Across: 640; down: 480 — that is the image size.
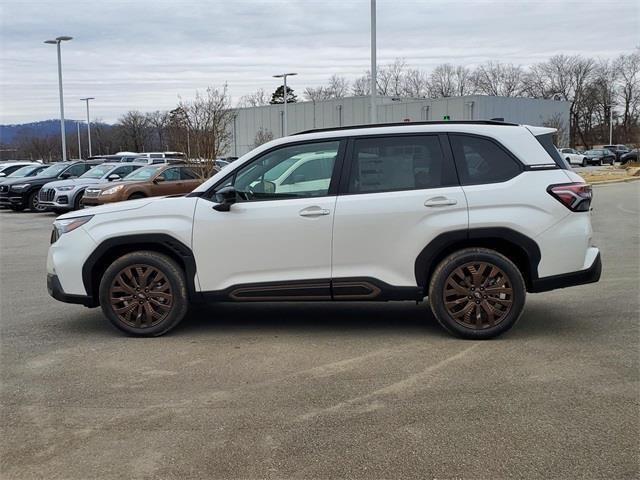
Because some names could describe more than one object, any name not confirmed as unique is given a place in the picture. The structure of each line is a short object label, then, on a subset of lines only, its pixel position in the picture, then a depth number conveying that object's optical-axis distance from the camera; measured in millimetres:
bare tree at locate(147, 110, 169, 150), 82250
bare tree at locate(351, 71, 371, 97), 103575
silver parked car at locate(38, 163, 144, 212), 19578
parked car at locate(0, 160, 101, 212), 22281
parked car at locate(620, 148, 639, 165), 62012
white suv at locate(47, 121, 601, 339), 5637
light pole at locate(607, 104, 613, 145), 97488
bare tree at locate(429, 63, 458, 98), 109938
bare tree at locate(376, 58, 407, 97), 109938
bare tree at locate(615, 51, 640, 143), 101188
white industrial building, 59062
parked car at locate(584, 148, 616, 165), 67125
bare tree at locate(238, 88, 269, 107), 101312
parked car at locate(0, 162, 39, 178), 30367
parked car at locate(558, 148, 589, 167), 63941
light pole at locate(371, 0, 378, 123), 20047
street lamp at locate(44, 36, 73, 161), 35094
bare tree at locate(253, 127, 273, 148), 60481
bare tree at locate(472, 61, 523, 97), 110888
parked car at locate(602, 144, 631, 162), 72325
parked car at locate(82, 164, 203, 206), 17422
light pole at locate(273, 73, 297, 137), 49294
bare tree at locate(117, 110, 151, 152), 85062
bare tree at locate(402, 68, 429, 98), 110375
